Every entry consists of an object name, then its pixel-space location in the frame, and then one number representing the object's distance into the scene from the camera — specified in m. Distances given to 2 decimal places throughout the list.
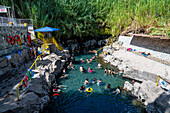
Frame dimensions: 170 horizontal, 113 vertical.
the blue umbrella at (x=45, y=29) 17.23
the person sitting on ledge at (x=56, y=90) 11.82
